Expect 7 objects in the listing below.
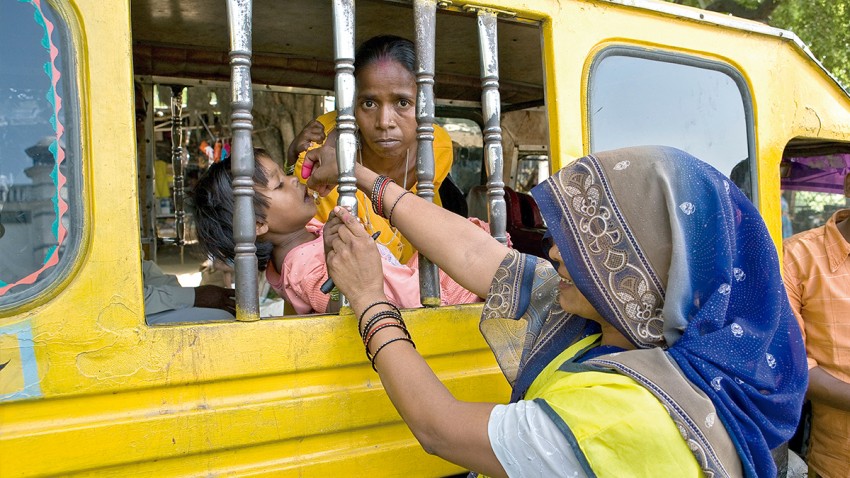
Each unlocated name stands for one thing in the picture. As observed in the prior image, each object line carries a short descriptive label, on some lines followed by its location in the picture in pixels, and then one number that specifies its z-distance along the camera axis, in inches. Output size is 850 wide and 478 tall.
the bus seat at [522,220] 133.3
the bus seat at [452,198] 135.8
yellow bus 48.3
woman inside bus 87.7
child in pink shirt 71.0
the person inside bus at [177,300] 69.0
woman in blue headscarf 43.4
